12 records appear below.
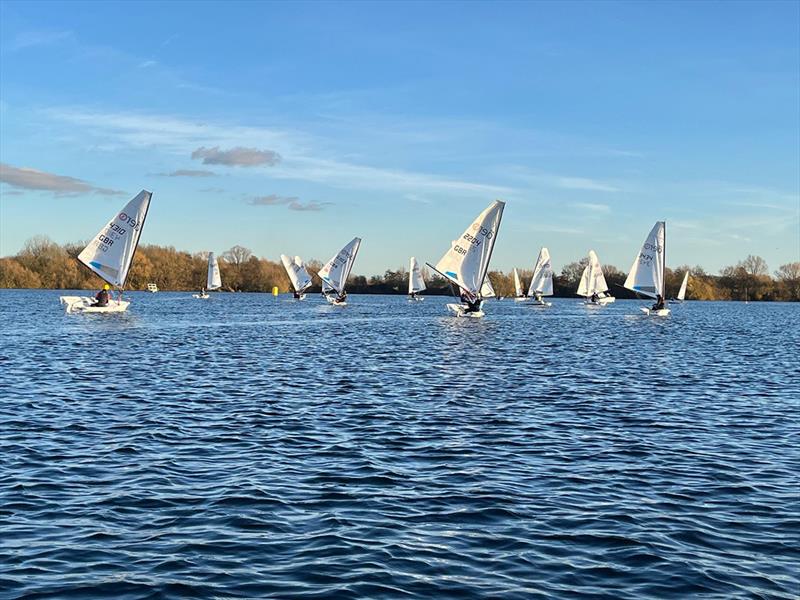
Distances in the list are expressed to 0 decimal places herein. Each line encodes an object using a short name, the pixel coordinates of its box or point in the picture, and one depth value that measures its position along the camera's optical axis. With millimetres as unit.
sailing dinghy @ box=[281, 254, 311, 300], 133512
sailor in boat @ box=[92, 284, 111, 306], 73312
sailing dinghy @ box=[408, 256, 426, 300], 154325
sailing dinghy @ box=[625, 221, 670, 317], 91125
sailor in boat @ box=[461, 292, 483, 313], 78688
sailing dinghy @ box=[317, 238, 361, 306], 110062
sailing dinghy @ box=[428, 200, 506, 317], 73000
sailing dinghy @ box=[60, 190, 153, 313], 71062
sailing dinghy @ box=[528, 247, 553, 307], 138500
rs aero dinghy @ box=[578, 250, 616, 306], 142750
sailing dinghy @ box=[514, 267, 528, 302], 165025
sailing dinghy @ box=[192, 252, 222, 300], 158250
